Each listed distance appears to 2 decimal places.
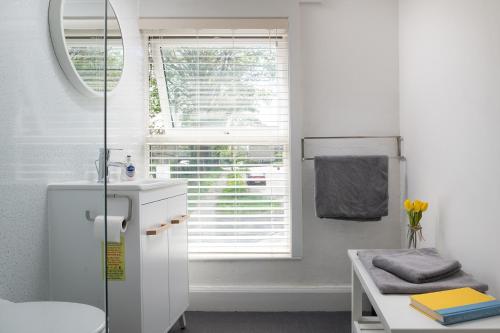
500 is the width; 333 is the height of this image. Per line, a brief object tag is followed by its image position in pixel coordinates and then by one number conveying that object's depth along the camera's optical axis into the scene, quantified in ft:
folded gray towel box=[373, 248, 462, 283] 4.70
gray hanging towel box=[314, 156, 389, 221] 7.81
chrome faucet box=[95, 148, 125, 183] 3.16
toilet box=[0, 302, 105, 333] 2.17
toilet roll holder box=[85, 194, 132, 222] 5.34
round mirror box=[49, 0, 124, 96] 3.47
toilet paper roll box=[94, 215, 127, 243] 3.00
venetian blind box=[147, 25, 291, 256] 8.46
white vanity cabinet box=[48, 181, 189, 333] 2.78
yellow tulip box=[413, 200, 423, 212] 6.33
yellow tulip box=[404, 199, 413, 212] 6.43
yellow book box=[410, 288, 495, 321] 3.84
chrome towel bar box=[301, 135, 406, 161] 8.21
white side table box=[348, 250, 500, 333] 3.60
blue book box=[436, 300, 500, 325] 3.67
